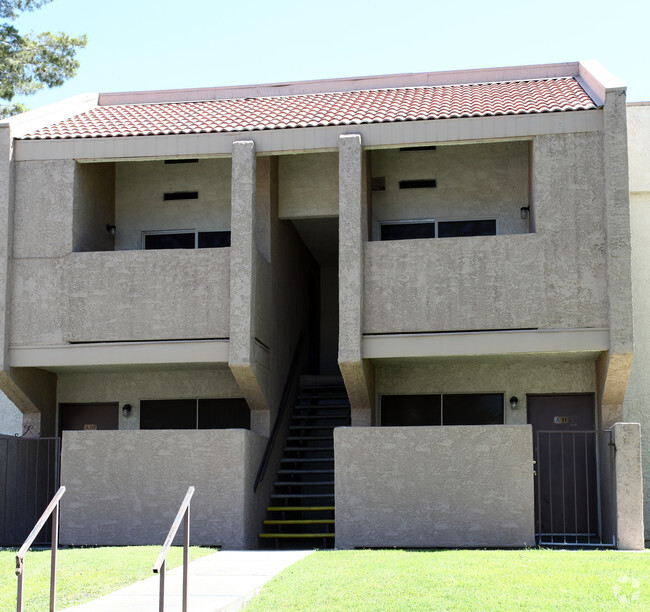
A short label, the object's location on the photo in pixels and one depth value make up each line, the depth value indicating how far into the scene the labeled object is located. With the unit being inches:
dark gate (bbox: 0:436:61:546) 690.8
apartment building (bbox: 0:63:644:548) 625.9
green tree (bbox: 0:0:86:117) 993.5
